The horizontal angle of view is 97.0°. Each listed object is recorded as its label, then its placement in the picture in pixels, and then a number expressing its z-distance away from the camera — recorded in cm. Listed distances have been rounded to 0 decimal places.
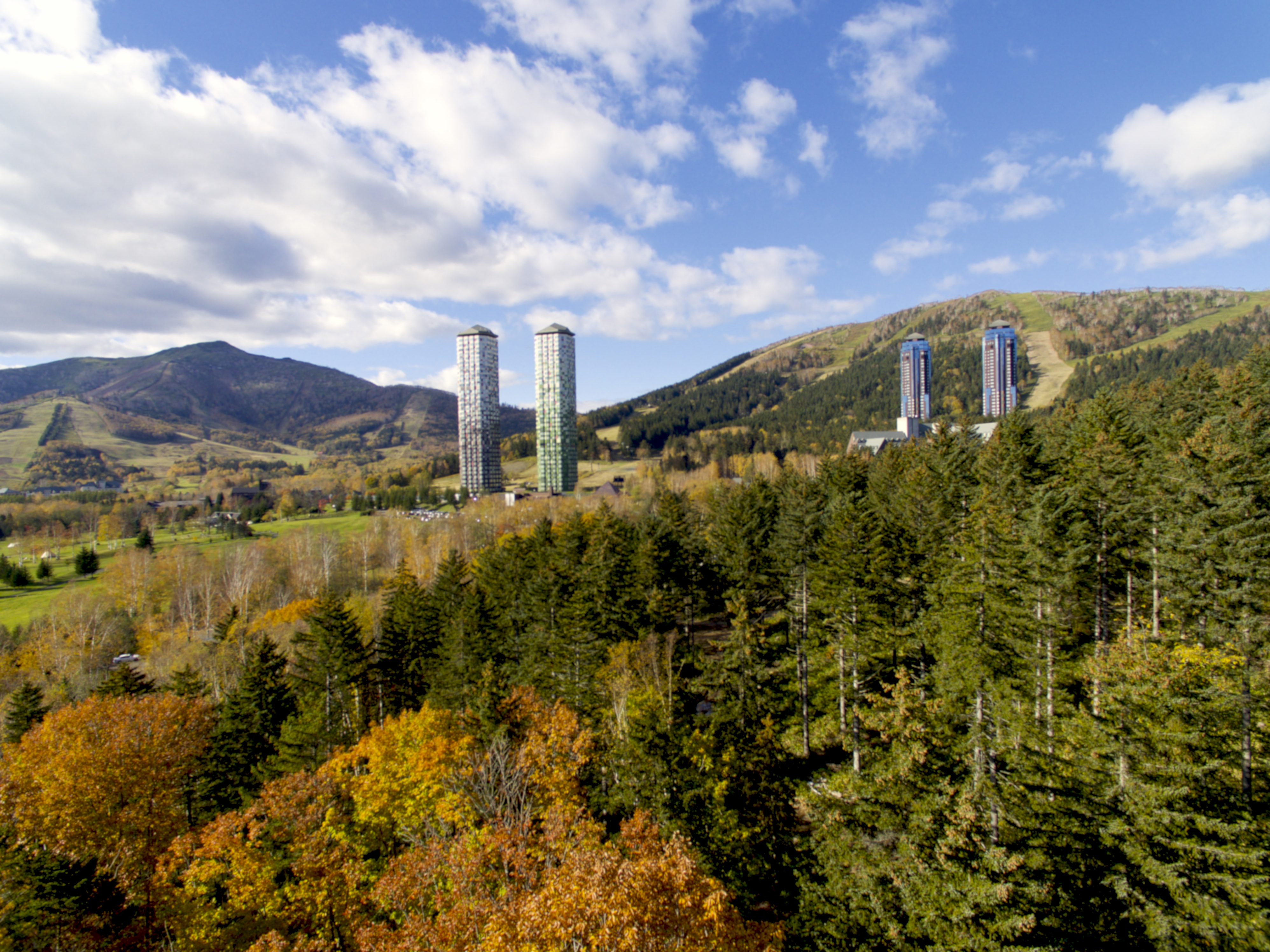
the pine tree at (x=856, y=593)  2964
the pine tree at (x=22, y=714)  3700
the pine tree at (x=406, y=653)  4072
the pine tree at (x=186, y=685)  3712
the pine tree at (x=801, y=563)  3403
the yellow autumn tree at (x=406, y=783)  2375
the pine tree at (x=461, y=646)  3628
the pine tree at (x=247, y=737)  3181
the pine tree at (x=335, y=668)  3659
